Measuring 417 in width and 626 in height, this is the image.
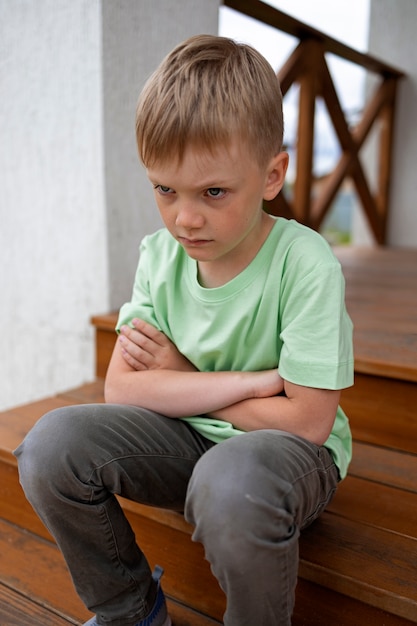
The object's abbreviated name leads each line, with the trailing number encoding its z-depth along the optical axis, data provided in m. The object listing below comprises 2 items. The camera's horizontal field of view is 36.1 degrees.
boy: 0.82
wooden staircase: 0.98
